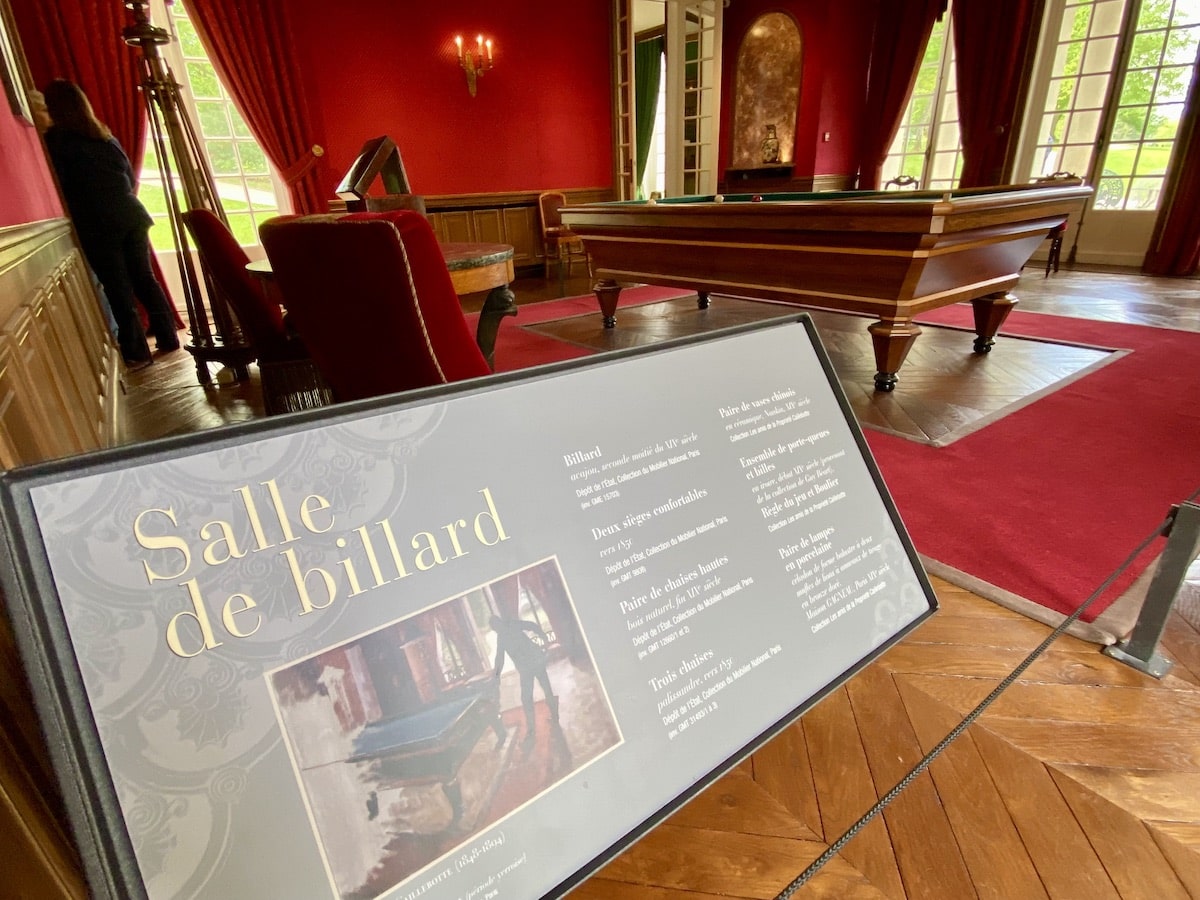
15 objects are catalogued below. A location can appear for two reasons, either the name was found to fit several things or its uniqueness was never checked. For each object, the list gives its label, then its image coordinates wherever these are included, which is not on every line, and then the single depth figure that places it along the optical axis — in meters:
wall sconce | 6.09
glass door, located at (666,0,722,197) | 6.88
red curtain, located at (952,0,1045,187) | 6.15
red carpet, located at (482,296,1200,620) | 1.62
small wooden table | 1.84
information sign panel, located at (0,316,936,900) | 0.42
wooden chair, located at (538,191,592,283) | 6.53
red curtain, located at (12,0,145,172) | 4.30
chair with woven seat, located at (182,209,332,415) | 2.26
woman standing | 3.61
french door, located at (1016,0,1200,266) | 5.64
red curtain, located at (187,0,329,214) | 4.98
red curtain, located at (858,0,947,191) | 6.78
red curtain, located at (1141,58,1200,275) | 5.49
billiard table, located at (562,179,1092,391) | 2.54
